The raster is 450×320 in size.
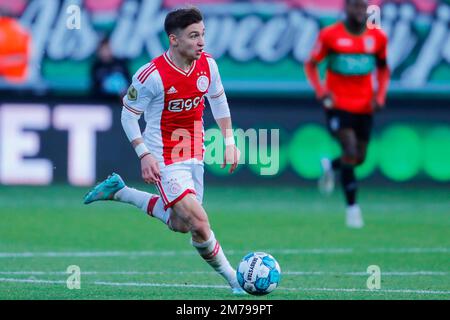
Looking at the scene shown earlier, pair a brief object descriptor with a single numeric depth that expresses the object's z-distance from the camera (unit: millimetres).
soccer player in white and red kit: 7953
